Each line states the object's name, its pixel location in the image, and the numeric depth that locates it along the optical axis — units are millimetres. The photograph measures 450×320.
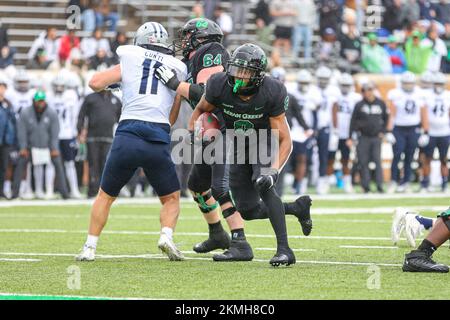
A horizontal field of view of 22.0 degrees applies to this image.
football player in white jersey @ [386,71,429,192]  20312
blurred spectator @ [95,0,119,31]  23438
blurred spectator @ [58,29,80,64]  22000
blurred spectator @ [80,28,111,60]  22219
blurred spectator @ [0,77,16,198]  18125
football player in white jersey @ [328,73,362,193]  20172
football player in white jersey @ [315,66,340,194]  20109
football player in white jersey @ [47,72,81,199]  18859
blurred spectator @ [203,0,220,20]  23734
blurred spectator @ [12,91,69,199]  18016
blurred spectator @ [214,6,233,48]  23391
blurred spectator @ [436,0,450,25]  26281
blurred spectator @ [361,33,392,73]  24109
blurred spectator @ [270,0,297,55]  24578
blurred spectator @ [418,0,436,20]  26019
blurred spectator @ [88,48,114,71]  21016
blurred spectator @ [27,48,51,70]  21719
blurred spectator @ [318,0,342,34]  24625
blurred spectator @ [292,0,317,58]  24328
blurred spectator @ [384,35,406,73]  24281
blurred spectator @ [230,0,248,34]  24375
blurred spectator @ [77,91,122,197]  18469
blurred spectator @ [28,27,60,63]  22188
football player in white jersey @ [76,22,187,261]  9055
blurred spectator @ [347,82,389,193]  19797
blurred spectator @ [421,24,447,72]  23859
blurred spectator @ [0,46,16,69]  21297
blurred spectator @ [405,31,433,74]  23859
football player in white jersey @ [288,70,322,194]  19250
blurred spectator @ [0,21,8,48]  21516
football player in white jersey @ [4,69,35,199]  18750
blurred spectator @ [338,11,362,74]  23984
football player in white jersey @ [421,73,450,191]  20312
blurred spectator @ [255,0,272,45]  24734
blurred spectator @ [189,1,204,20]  22653
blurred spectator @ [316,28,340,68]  24047
